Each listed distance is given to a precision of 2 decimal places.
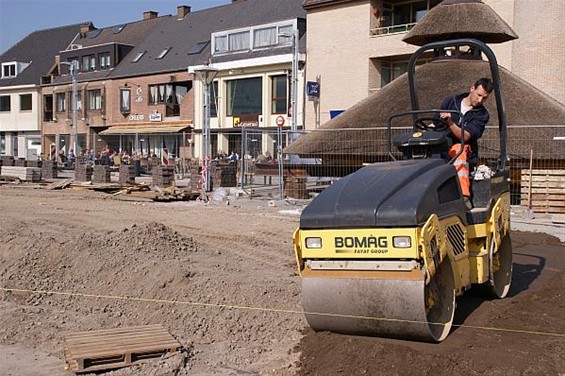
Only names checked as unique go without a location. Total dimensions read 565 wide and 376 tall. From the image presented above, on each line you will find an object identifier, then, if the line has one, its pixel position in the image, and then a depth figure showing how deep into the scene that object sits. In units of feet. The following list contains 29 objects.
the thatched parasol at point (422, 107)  70.44
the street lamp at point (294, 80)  130.11
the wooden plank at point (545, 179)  58.70
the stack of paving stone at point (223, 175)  85.92
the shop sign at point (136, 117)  175.70
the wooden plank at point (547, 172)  59.06
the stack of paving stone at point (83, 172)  103.30
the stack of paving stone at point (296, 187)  73.26
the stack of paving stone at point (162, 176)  88.79
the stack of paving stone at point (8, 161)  130.72
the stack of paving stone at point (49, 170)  115.03
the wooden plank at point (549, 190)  58.59
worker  22.98
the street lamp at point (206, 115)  75.87
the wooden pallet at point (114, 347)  23.85
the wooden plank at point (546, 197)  58.44
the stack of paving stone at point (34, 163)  121.90
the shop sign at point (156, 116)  170.88
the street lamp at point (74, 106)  169.48
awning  162.20
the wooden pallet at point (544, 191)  58.49
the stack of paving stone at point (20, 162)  127.37
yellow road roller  18.80
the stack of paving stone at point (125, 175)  95.61
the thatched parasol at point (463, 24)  80.53
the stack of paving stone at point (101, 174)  99.45
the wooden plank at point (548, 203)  58.34
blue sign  125.29
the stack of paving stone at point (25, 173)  104.42
